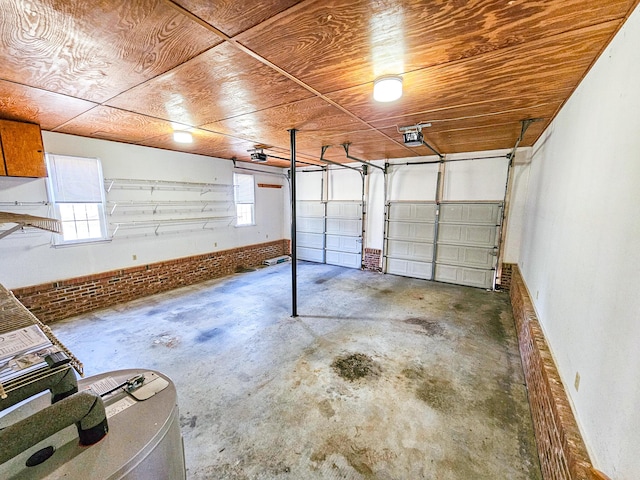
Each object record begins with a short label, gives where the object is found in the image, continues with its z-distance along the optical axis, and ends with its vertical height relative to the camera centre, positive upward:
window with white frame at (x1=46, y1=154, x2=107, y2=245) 4.05 +0.04
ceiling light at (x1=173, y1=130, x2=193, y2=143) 4.00 +0.97
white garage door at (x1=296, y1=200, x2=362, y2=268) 7.39 -0.91
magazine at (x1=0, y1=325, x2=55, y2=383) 0.98 -0.64
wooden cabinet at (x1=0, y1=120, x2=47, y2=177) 3.28 +0.62
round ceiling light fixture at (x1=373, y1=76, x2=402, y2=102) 2.19 +0.94
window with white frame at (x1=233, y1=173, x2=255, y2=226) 7.10 +0.06
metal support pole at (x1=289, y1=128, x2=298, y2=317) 4.00 -0.65
